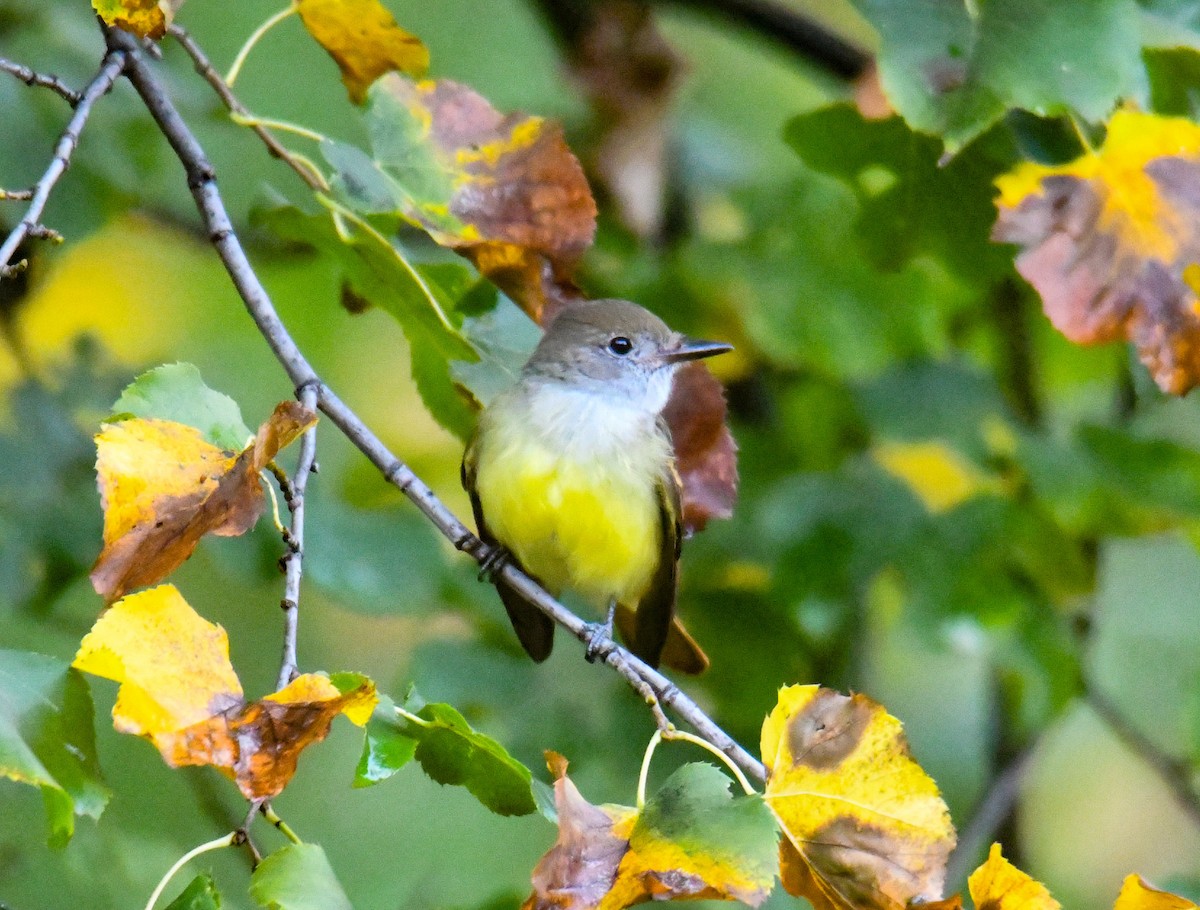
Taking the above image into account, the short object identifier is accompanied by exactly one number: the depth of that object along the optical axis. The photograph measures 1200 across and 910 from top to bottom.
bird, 7.74
